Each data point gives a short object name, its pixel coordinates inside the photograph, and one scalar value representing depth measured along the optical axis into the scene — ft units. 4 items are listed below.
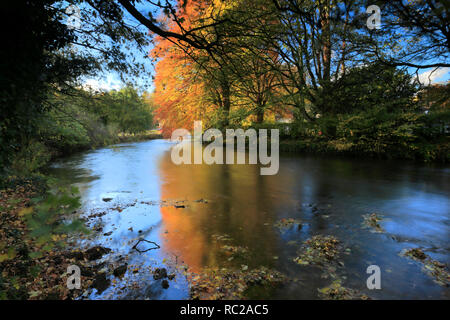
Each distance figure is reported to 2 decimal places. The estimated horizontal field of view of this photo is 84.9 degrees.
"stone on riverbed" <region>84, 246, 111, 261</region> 13.43
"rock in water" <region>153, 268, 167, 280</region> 11.69
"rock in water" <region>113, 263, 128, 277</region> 11.82
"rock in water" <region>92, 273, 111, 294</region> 10.78
